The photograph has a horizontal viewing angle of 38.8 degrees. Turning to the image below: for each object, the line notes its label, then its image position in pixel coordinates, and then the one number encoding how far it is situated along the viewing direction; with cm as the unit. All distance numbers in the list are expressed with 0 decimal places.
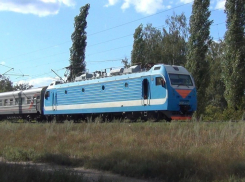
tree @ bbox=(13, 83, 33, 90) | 7788
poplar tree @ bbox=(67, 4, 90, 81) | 4397
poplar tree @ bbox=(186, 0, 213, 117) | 3366
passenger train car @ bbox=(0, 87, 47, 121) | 3142
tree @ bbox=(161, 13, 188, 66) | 5025
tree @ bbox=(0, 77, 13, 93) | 7458
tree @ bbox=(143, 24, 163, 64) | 5097
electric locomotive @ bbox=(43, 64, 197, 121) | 1938
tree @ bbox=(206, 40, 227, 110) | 5093
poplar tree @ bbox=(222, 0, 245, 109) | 3008
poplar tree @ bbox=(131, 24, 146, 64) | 4785
